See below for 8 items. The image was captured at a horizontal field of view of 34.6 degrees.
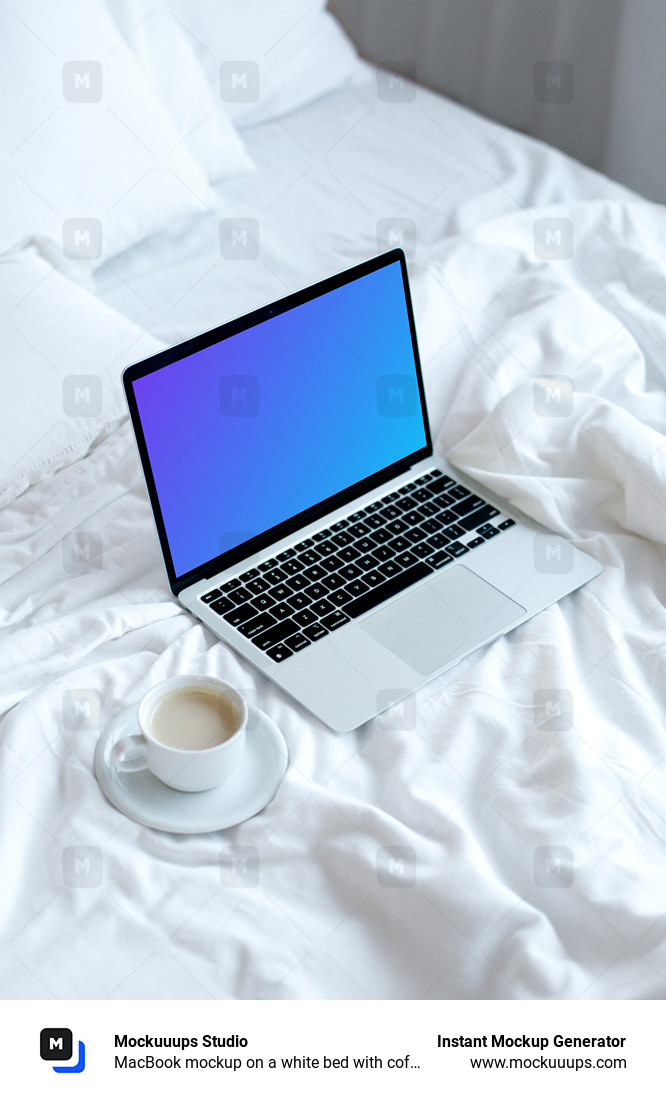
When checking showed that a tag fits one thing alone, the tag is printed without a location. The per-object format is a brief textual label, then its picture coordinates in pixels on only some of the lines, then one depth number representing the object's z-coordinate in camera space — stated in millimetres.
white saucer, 799
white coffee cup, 794
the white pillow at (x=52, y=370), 1096
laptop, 935
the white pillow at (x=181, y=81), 1555
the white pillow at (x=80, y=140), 1320
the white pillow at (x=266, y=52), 1696
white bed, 729
